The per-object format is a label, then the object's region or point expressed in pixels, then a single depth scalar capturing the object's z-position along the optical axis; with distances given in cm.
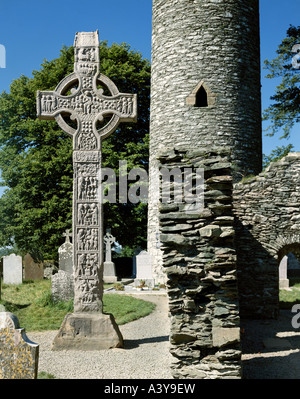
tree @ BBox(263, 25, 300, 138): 1670
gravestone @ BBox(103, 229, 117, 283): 1702
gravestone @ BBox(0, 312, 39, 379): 386
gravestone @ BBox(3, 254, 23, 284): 1462
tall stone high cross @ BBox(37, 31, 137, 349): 607
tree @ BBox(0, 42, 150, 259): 1844
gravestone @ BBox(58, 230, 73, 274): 1306
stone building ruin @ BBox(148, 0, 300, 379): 476
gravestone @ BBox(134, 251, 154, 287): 1519
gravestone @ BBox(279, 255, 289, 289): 1509
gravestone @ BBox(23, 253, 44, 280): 1560
